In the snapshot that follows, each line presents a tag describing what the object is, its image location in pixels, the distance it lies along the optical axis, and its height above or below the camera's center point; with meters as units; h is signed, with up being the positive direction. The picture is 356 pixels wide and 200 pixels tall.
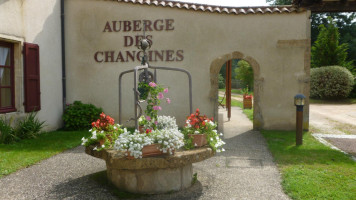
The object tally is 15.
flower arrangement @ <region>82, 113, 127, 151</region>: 3.95 -0.55
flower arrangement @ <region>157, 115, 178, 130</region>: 4.41 -0.48
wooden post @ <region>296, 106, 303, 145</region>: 6.64 -0.80
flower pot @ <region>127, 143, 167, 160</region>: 3.59 -0.71
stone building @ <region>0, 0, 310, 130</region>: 8.29 +1.11
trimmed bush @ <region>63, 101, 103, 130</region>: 8.47 -0.70
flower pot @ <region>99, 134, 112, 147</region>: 3.97 -0.63
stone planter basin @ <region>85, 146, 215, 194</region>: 3.60 -1.00
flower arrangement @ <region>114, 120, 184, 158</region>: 3.49 -0.59
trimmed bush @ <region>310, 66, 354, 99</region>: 18.97 +0.47
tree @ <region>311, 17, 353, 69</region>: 21.44 +2.76
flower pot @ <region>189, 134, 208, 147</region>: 4.07 -0.64
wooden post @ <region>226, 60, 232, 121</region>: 10.28 +0.07
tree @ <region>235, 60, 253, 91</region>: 28.55 +1.58
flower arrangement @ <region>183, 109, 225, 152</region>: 4.12 -0.53
